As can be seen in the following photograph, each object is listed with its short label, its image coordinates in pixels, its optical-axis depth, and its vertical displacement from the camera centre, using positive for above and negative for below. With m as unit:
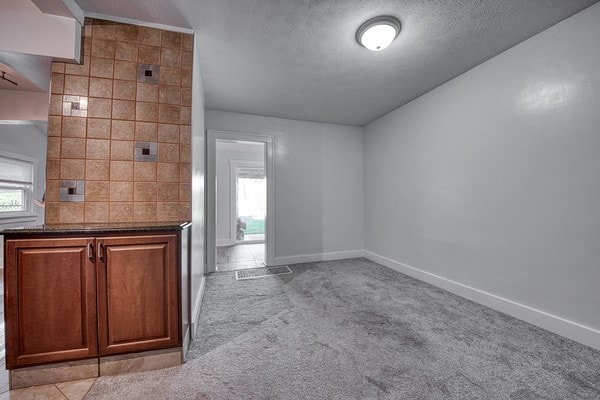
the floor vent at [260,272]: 3.26 -1.05
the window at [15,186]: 3.51 +0.25
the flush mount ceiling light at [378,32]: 1.76 +1.32
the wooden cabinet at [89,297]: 1.32 -0.57
